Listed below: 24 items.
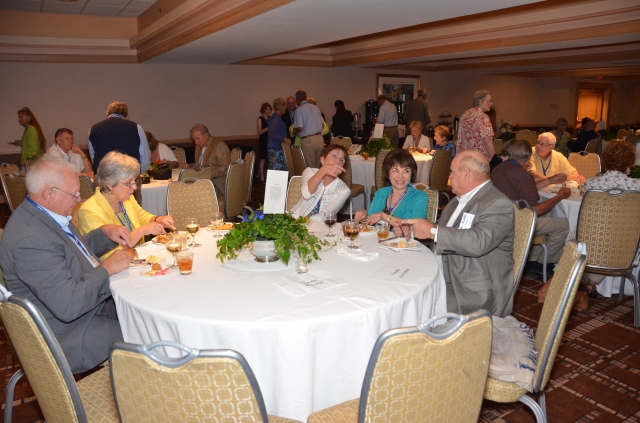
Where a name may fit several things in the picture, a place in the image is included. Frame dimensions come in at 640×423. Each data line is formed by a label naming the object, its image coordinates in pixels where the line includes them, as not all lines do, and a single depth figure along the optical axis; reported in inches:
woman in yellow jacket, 113.7
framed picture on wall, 563.2
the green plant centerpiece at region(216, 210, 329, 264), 92.8
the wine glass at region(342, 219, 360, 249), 106.8
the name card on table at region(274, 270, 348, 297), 84.8
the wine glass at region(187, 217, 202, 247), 111.3
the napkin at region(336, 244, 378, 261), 101.1
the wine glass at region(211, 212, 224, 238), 125.0
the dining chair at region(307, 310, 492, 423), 52.9
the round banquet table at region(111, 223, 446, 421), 74.5
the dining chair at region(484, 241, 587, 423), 72.7
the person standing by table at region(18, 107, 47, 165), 288.5
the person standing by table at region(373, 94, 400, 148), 410.9
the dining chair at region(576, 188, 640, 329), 137.2
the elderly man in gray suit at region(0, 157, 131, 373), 81.3
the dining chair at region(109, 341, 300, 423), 49.1
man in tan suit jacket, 235.8
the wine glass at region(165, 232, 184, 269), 97.7
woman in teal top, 135.0
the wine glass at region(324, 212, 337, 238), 114.2
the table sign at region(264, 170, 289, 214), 98.4
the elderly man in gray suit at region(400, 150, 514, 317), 100.7
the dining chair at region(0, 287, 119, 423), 61.3
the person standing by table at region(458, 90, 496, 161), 247.3
